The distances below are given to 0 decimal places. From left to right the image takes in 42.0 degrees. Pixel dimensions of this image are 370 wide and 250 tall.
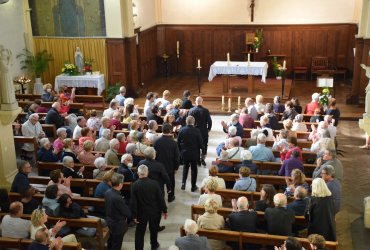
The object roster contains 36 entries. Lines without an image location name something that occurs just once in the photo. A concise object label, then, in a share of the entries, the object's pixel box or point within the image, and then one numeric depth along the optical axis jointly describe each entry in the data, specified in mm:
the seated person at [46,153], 8914
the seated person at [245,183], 7457
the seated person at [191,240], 5680
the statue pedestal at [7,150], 8738
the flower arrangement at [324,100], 12164
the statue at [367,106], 7709
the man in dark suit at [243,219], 6265
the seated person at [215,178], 7188
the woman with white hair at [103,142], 9375
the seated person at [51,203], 6703
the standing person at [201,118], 10305
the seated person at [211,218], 6297
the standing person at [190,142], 9016
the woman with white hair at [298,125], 10352
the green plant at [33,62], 15711
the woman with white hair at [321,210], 6449
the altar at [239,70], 15867
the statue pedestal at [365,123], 7694
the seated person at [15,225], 6379
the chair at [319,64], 18236
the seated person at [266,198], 6574
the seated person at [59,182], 7188
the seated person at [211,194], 6883
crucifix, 18656
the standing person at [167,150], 8398
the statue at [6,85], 8490
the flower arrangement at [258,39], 18359
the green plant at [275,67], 17541
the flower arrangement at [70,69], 15812
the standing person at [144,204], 6727
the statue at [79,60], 15953
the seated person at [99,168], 7964
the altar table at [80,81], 15734
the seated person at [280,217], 6238
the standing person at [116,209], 6535
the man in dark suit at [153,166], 7469
